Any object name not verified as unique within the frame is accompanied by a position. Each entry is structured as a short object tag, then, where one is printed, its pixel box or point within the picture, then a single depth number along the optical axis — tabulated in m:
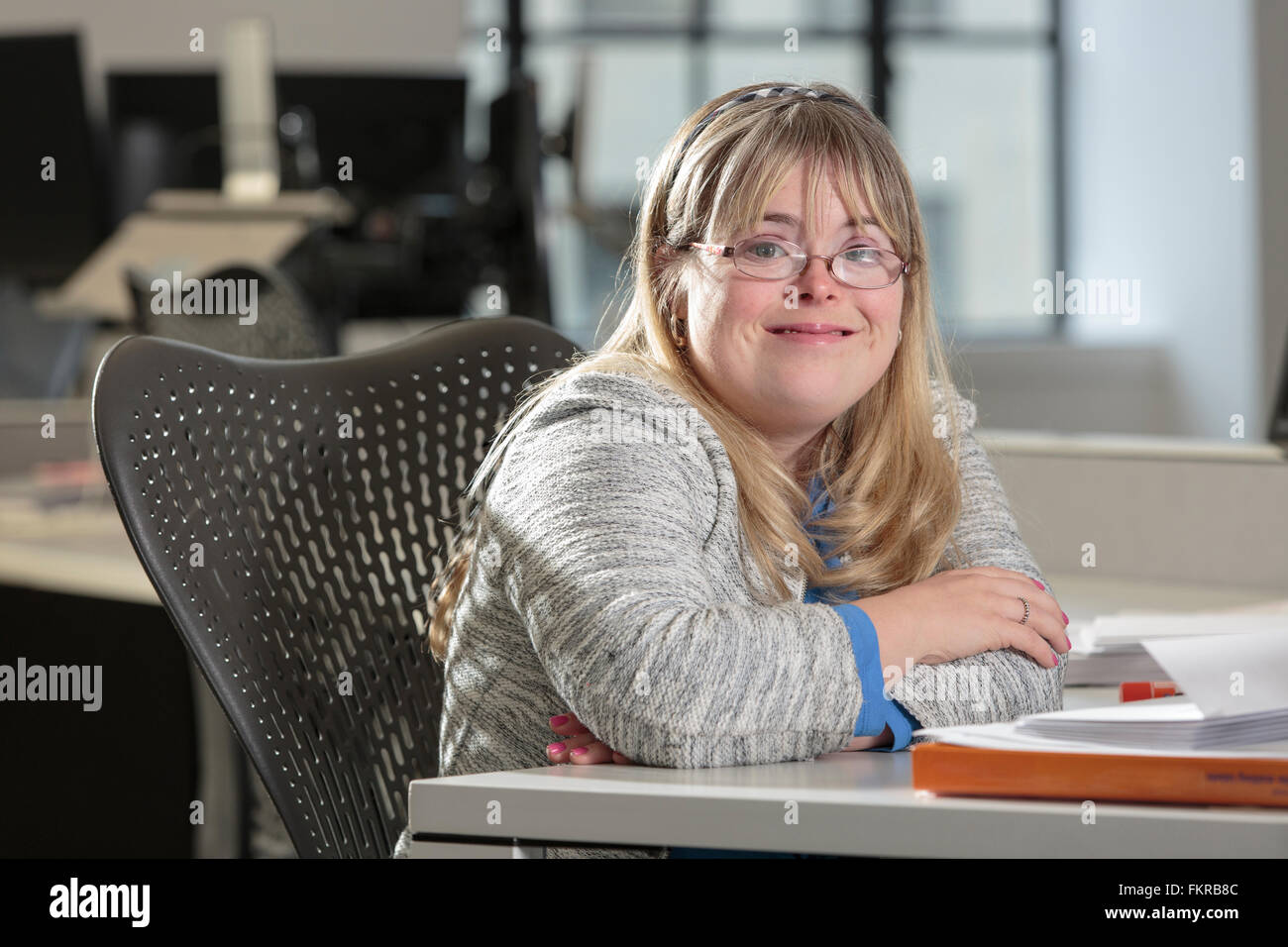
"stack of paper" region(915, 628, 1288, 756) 1.57
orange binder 1.53
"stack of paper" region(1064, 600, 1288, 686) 1.91
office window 8.41
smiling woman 1.69
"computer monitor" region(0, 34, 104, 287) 3.73
